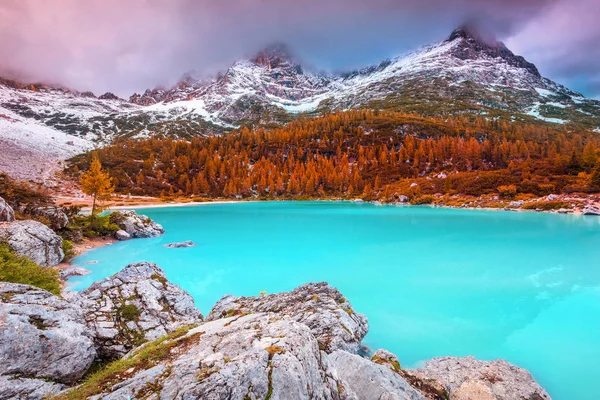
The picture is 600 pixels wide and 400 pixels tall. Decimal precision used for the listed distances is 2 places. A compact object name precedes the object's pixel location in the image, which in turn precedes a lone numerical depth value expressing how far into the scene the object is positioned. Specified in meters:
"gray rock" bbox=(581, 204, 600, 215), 52.42
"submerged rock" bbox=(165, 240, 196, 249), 32.56
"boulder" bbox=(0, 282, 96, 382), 6.29
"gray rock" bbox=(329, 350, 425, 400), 6.31
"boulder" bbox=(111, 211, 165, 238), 37.16
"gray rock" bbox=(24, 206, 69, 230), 27.27
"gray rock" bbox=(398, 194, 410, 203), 85.47
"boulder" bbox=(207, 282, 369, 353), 10.12
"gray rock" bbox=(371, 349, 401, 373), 8.56
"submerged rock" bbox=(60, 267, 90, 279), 20.61
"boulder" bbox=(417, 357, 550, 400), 8.42
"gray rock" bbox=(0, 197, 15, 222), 19.83
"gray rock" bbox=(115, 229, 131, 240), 35.03
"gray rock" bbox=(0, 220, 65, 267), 18.20
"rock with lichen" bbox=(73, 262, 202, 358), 9.05
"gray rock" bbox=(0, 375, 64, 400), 5.69
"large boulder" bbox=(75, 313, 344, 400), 4.36
